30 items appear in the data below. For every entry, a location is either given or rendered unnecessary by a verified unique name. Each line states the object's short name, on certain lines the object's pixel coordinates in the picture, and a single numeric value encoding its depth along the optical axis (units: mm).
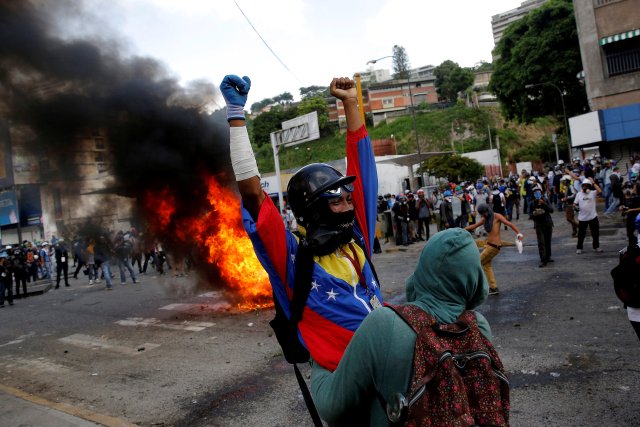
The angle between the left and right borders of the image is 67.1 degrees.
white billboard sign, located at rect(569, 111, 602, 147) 25625
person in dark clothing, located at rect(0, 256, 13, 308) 13906
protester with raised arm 1988
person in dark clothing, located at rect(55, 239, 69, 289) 17734
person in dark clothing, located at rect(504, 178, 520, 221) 18156
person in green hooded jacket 1414
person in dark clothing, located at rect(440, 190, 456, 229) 16594
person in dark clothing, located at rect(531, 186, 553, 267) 9758
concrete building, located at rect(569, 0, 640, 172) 25156
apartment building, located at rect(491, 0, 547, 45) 122875
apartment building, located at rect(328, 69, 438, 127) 75000
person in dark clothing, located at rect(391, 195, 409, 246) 15984
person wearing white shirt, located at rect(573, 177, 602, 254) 10195
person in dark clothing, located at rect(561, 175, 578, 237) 12648
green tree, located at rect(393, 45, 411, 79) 93062
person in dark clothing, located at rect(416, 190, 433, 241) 16312
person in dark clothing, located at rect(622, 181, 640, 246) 8141
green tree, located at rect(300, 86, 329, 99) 99875
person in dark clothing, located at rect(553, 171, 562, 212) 19039
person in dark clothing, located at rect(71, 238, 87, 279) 17234
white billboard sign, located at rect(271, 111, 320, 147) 21484
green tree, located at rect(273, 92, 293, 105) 121438
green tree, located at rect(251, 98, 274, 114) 116938
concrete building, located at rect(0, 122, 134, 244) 9203
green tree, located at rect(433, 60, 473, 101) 73312
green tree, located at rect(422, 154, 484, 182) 39219
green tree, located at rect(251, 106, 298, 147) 68062
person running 7914
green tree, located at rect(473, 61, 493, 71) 101375
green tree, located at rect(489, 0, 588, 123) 34094
